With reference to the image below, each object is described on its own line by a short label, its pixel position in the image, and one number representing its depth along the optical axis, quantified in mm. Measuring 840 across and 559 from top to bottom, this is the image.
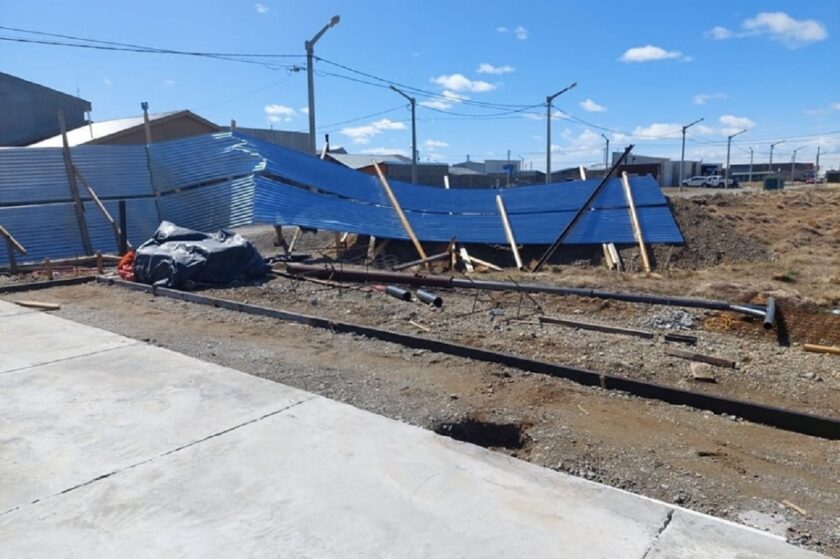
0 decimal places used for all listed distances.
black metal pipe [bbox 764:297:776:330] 7266
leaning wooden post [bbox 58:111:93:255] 15469
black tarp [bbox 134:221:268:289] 10953
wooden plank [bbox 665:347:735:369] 6165
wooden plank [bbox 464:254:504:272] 14221
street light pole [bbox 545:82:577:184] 38812
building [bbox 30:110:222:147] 24859
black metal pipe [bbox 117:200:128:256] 14609
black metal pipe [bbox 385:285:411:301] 9797
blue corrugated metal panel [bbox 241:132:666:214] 16703
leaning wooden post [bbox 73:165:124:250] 14680
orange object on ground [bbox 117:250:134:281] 11723
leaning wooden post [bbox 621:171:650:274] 13716
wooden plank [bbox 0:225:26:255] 12844
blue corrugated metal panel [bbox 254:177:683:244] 15070
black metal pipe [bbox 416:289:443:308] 9297
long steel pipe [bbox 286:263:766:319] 8227
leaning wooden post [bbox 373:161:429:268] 15314
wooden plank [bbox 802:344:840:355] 6495
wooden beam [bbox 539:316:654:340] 7383
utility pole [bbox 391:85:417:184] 33531
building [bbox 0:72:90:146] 32156
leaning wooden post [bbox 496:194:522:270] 14938
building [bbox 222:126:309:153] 43812
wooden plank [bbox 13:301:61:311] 9203
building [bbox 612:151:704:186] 79631
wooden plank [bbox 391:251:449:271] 13034
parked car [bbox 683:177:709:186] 68562
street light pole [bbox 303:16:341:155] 22500
